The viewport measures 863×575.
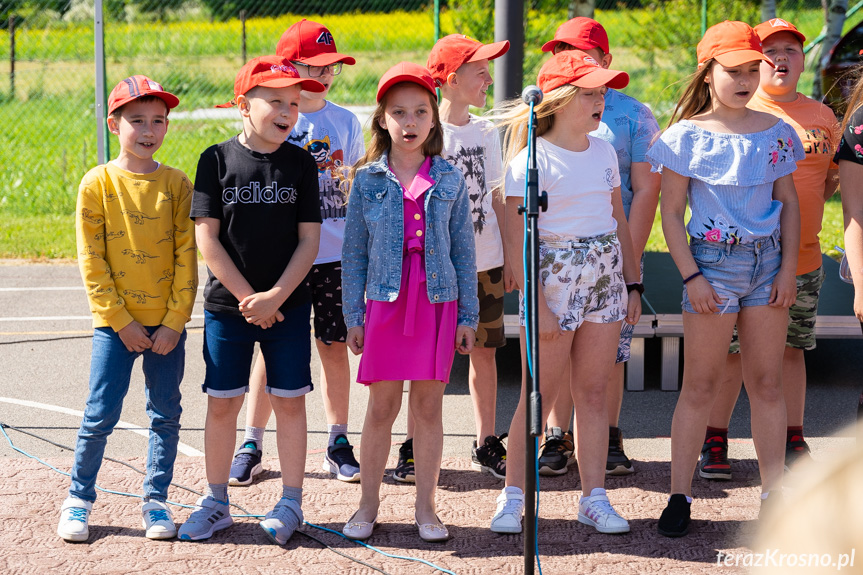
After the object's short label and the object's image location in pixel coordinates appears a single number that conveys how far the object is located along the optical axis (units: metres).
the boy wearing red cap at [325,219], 4.40
